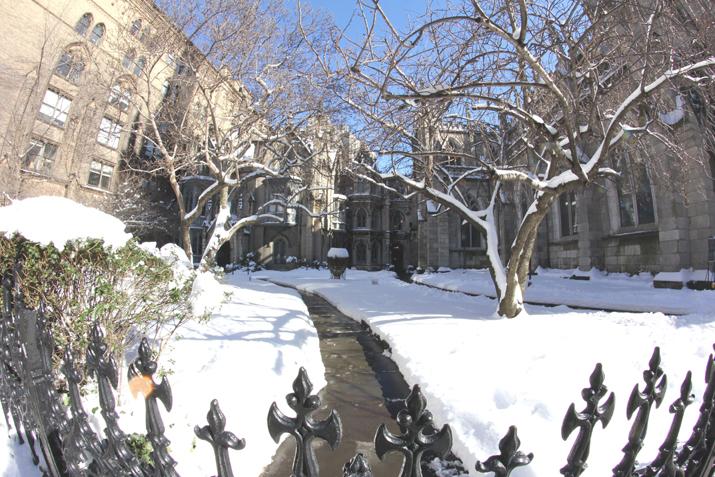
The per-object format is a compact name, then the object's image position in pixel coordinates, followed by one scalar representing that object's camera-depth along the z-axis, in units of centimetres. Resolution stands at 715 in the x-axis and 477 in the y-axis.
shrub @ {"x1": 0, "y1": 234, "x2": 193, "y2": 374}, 374
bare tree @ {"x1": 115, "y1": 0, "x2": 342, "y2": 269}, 1183
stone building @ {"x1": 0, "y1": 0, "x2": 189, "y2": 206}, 1266
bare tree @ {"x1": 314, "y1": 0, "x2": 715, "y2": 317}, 591
